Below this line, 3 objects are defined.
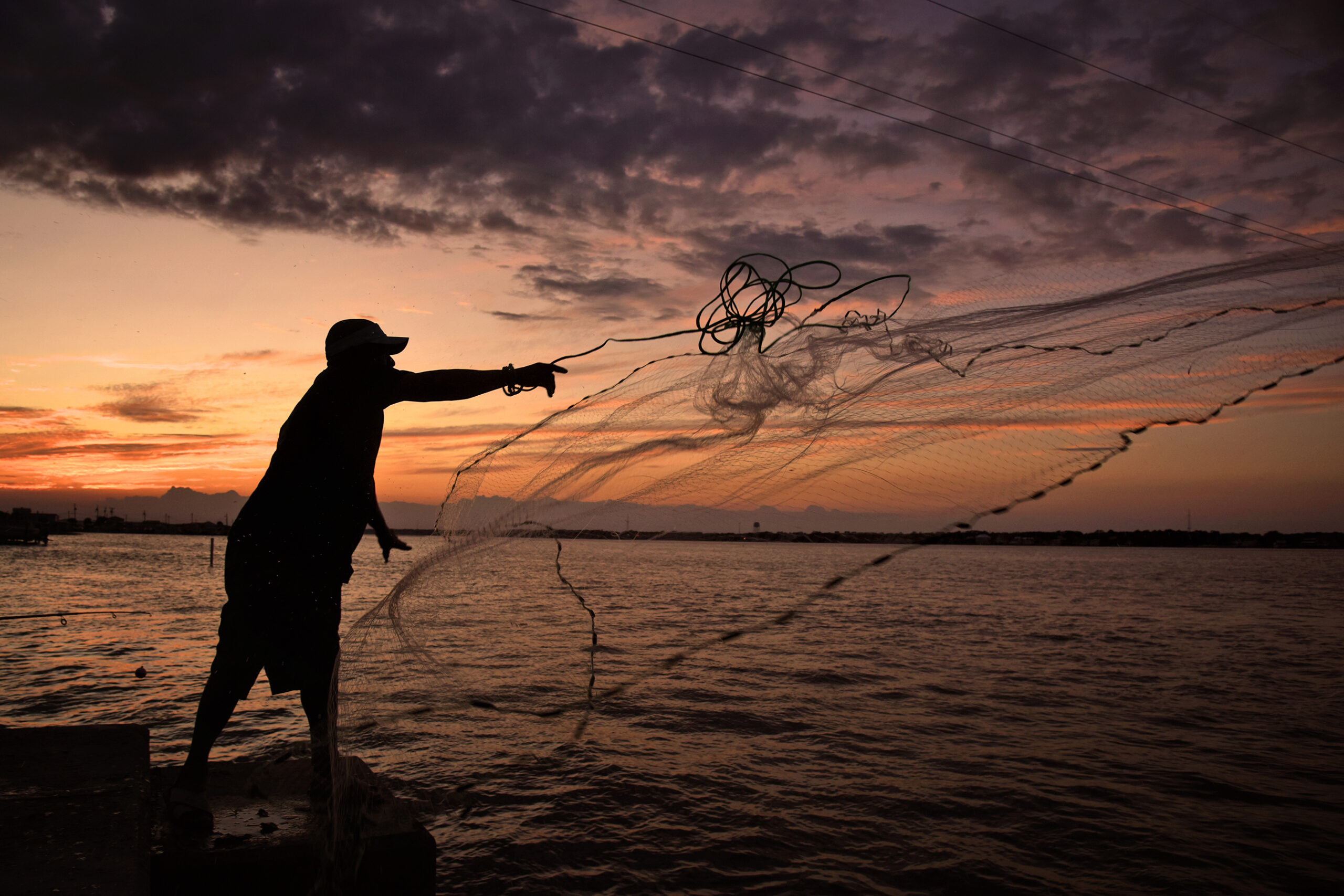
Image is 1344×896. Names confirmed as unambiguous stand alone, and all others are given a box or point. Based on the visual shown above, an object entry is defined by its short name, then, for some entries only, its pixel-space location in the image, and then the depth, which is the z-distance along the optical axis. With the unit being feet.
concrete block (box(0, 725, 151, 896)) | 7.17
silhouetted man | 9.98
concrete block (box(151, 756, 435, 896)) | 8.63
